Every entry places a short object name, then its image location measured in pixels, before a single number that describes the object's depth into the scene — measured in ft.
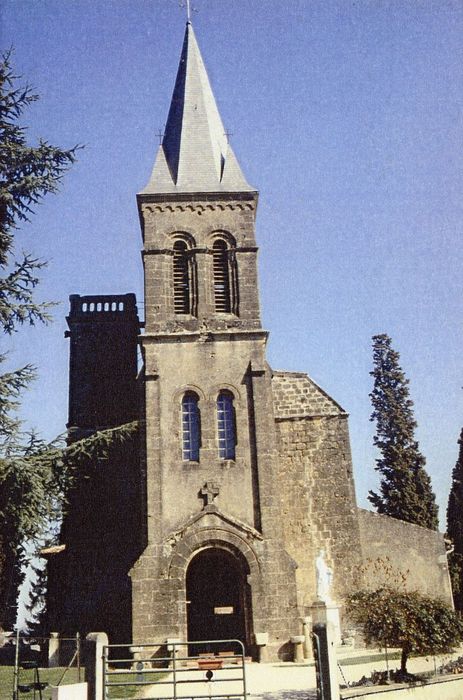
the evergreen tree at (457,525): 111.75
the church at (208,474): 69.72
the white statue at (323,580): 72.33
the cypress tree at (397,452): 115.34
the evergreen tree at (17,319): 58.85
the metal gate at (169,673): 47.30
